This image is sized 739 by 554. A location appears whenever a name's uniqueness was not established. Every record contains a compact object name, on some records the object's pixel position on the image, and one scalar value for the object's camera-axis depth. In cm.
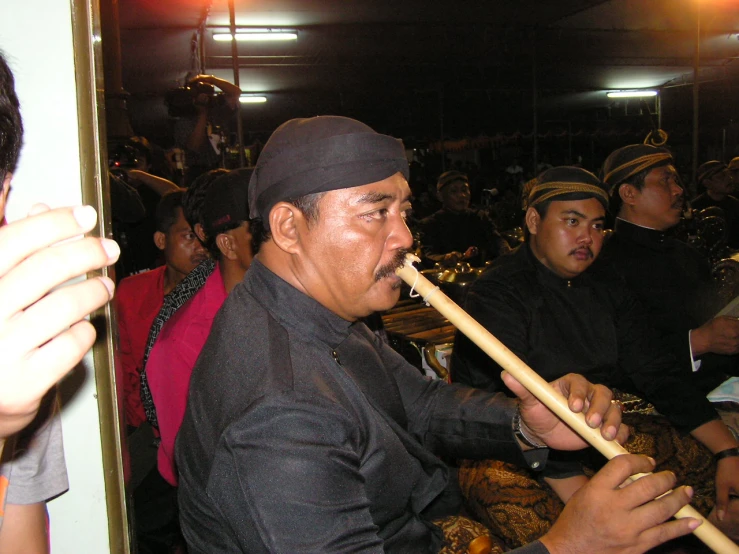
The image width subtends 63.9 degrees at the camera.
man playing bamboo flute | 113
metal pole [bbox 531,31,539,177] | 896
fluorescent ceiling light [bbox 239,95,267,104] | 1208
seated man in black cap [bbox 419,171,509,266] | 714
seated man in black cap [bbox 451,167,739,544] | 252
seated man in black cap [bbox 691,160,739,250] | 715
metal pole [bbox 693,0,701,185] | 719
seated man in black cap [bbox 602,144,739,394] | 306
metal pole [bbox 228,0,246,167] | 509
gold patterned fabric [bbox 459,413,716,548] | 218
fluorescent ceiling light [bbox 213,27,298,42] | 784
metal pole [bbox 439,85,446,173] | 1083
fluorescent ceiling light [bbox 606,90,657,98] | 1347
